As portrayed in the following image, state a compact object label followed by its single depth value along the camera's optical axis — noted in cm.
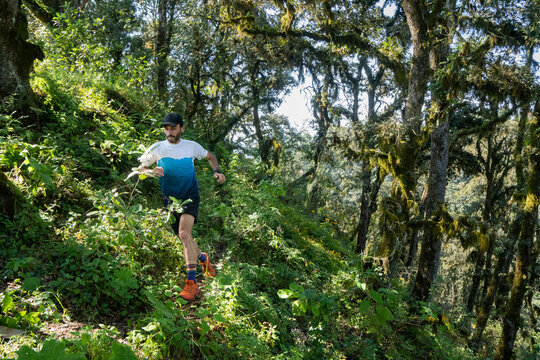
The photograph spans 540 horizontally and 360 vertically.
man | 412
